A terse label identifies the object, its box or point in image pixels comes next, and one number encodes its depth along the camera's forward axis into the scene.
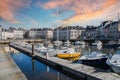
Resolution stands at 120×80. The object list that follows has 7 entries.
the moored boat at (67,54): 12.33
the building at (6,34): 69.33
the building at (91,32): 49.81
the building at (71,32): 58.48
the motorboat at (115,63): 6.59
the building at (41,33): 72.36
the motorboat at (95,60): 9.94
